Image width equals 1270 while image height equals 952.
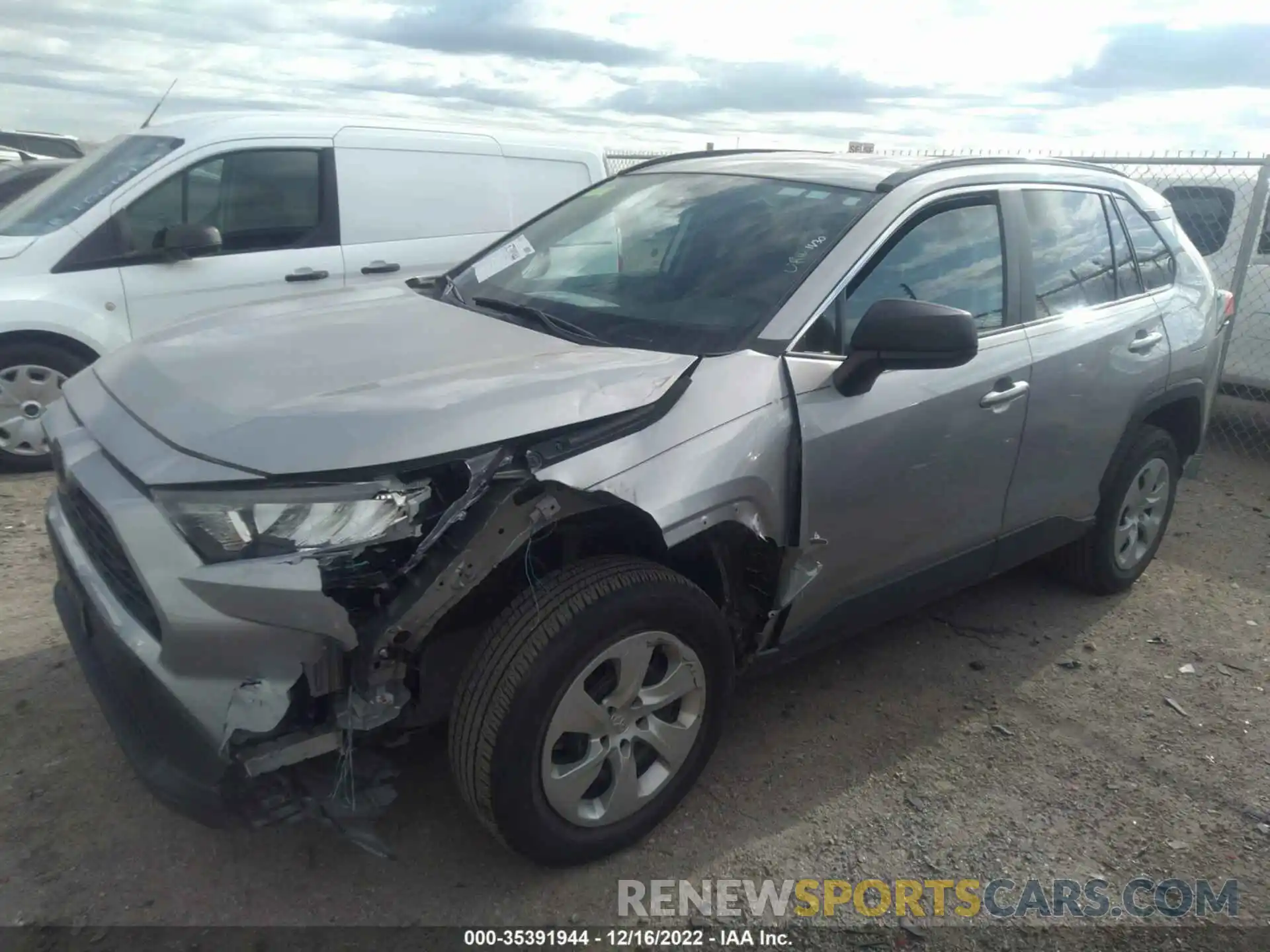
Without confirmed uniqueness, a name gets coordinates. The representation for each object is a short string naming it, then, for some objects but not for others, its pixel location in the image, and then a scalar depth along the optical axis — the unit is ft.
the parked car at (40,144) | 50.16
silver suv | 7.09
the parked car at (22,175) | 24.07
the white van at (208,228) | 17.93
